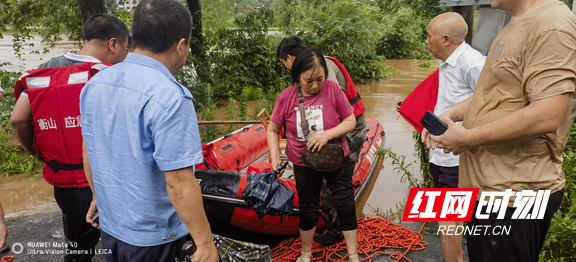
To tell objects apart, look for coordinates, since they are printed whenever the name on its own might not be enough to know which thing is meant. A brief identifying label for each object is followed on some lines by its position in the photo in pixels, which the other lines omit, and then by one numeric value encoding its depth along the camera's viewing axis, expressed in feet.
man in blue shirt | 4.64
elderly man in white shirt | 8.50
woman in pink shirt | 8.94
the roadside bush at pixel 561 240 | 8.95
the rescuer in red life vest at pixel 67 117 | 7.70
